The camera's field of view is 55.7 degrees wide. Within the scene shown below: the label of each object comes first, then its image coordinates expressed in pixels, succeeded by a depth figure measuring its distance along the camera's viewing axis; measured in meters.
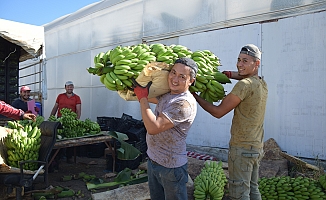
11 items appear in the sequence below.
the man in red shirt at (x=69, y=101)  7.93
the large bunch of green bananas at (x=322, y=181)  4.37
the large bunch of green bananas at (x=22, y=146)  4.12
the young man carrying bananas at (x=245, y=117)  3.10
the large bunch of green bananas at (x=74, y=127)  6.08
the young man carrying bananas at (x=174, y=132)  2.65
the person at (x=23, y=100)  7.06
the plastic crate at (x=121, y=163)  6.64
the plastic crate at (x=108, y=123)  7.86
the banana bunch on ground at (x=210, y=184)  4.26
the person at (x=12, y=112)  4.75
